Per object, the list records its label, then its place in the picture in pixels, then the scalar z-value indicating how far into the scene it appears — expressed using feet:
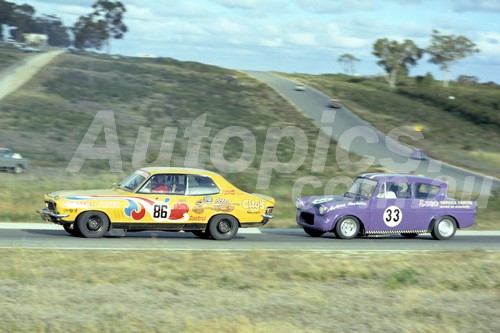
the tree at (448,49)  368.07
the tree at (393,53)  399.85
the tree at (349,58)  467.52
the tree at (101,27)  392.47
